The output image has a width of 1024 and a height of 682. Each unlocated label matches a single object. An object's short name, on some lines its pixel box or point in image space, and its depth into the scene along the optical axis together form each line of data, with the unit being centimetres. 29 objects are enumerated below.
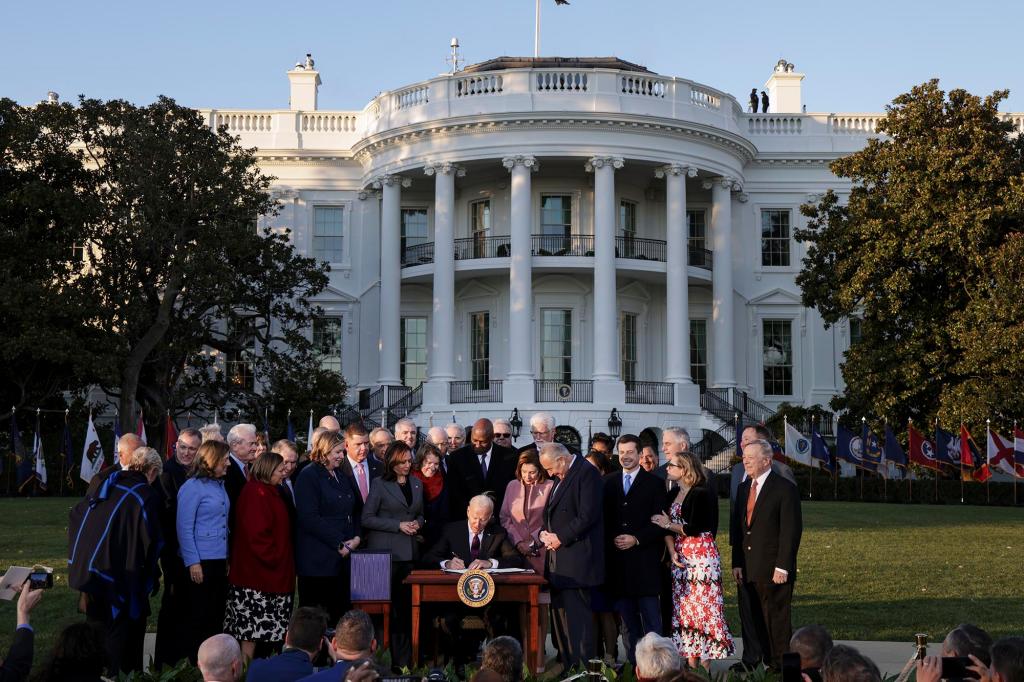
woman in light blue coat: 846
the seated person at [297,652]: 596
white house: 3372
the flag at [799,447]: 2783
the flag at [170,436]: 2206
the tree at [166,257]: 2906
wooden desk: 852
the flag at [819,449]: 2802
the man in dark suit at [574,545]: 898
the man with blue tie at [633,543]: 934
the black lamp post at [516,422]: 3164
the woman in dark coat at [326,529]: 898
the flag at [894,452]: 2722
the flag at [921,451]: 2666
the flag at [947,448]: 2680
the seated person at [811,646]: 585
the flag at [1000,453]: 2481
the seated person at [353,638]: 590
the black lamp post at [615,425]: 3209
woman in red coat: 855
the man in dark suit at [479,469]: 1048
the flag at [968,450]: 2545
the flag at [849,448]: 2797
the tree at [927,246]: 2722
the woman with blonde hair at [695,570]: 914
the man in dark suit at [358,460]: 992
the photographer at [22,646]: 548
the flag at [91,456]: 2455
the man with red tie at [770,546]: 889
